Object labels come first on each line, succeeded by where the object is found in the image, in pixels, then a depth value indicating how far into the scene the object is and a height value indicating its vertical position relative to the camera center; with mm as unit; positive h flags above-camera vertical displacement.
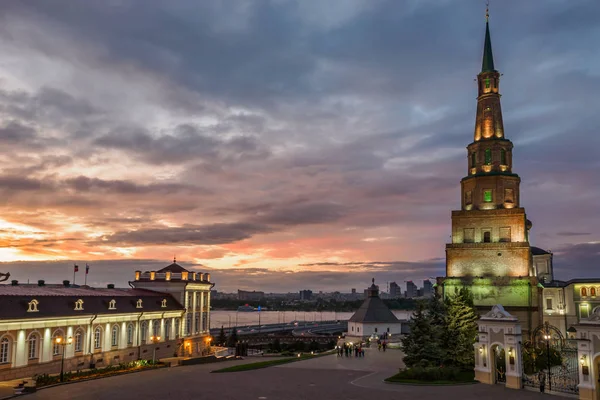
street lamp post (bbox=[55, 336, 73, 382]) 36312 -3848
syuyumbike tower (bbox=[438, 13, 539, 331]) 61094 +6865
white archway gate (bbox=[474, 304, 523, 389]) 34562 -3869
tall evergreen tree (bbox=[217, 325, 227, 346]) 95762 -9144
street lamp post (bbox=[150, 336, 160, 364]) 55703 -5421
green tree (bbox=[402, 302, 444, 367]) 41656 -4071
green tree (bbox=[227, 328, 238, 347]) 97362 -9472
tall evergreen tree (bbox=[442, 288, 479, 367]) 43594 -3466
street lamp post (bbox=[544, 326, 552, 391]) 32438 -5247
